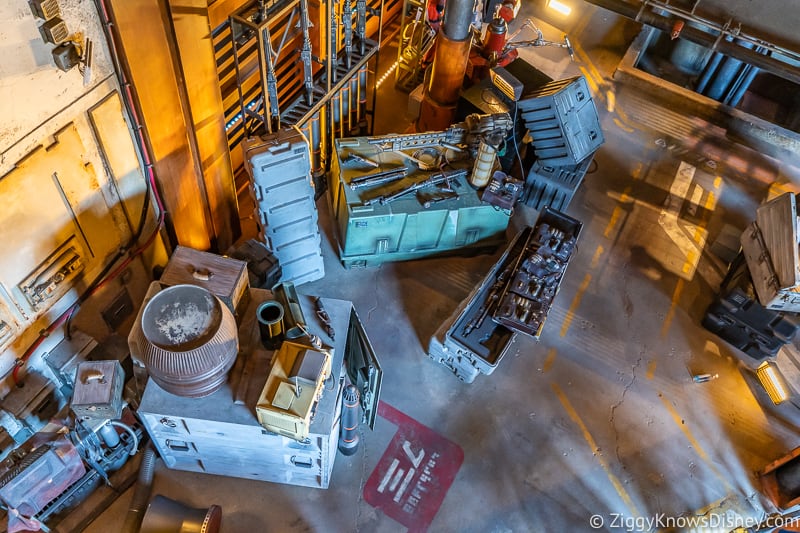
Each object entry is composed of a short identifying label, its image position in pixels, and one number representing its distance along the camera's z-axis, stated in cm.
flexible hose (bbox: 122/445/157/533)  636
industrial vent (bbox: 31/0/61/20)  473
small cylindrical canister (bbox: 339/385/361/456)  631
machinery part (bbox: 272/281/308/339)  577
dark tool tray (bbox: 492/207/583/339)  736
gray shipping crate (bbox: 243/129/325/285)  693
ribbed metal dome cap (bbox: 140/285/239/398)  507
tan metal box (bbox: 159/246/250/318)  601
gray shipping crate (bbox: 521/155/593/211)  923
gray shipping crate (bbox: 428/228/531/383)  738
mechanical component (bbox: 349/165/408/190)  821
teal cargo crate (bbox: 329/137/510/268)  810
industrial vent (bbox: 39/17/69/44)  488
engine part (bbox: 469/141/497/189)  811
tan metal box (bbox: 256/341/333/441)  523
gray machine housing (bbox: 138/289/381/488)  557
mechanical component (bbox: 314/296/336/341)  619
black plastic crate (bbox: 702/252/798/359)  809
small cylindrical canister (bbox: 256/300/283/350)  571
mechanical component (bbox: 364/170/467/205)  808
